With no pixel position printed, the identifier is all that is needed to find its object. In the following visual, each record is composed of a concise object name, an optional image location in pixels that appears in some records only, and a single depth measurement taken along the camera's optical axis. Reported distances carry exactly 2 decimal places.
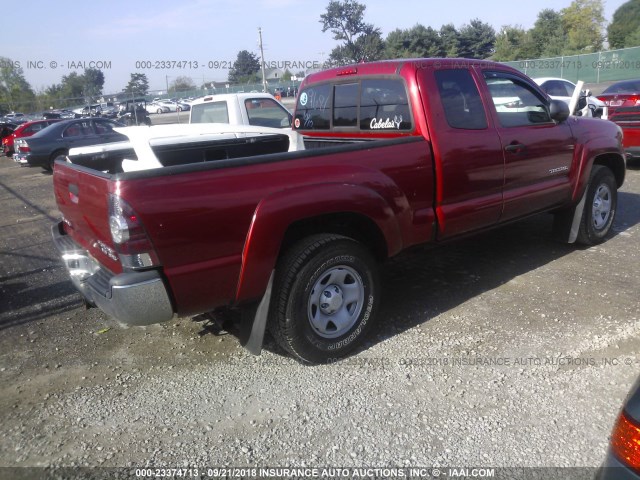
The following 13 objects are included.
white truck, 9.66
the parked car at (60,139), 14.86
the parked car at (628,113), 9.14
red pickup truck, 2.94
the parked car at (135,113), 23.06
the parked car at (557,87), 14.04
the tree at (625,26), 56.66
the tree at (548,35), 58.33
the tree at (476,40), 56.53
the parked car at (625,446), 1.63
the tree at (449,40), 53.31
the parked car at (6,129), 21.89
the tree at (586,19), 66.69
